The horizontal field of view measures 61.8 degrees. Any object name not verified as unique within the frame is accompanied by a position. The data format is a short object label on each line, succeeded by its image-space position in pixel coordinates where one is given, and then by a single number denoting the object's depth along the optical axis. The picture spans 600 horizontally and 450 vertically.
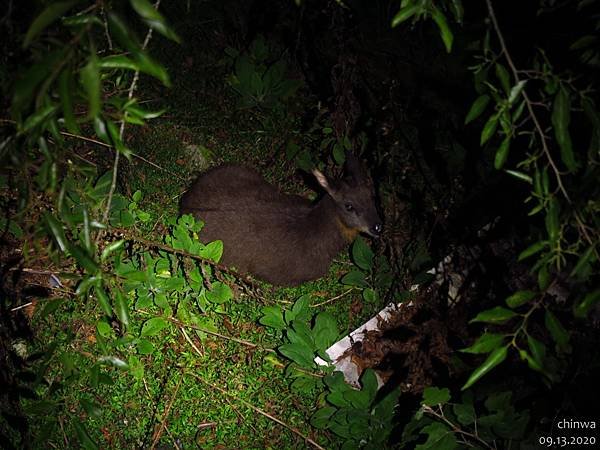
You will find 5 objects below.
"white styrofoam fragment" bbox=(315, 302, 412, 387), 3.90
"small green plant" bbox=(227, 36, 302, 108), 5.32
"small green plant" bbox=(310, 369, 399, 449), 3.39
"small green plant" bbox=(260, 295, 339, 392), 3.71
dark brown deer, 4.24
